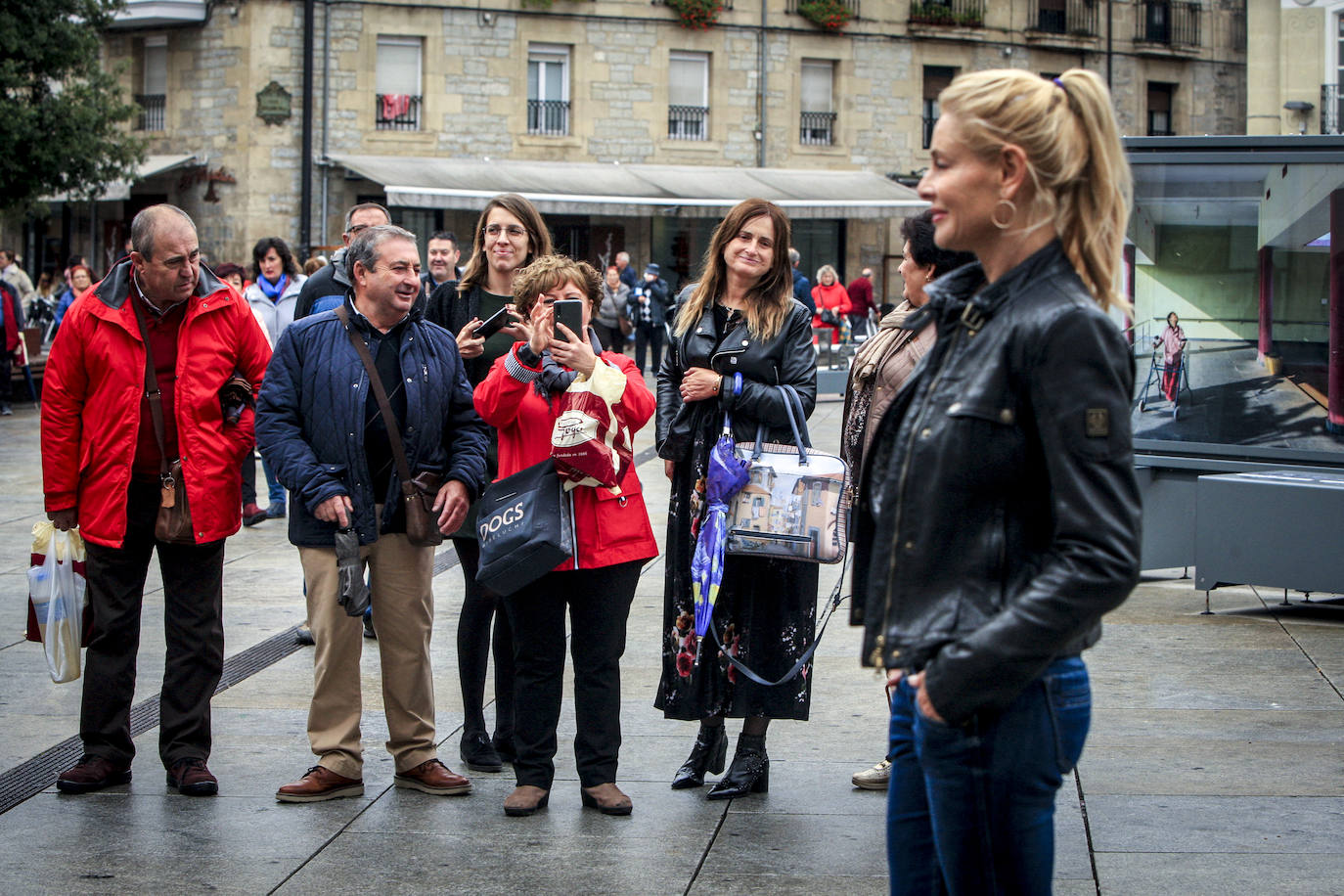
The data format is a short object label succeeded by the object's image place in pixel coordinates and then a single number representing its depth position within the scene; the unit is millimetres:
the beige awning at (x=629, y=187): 30000
